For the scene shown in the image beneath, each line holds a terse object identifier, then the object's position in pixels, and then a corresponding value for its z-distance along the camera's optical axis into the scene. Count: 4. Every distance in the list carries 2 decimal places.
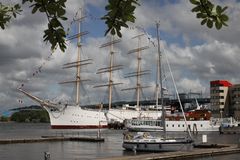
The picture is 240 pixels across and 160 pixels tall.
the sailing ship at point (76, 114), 125.44
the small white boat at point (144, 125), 104.71
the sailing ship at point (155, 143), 42.81
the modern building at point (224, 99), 164.62
